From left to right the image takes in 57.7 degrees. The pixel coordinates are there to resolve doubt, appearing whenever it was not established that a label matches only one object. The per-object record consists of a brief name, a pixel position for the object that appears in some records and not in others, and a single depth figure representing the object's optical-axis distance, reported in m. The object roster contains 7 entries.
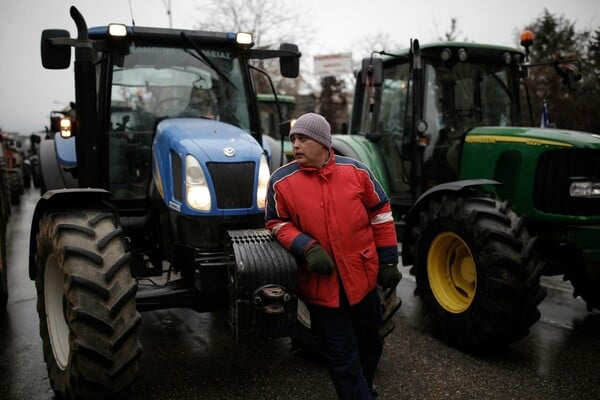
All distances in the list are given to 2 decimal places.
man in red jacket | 2.79
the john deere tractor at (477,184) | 4.12
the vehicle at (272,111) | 14.06
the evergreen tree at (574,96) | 19.77
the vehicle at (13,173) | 16.45
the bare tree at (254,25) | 22.67
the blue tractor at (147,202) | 3.01
